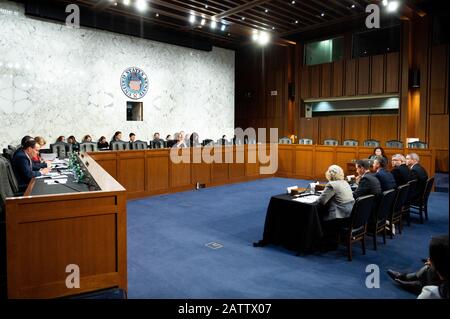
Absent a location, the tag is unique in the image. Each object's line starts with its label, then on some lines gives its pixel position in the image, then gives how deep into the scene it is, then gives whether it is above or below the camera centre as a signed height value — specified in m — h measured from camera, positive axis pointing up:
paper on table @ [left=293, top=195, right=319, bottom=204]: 4.19 -0.65
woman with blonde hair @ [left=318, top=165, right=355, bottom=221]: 4.05 -0.59
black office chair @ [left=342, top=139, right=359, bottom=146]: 10.31 +0.11
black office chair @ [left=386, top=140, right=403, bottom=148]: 9.43 +0.07
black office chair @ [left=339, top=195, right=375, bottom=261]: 3.87 -0.87
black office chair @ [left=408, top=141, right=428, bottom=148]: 9.02 +0.07
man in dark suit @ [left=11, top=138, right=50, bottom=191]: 4.65 -0.31
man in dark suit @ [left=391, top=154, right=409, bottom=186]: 5.28 -0.41
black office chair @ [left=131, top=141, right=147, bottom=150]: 8.70 +0.01
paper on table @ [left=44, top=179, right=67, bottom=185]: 4.09 -0.43
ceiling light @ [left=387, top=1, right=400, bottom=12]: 8.01 +3.35
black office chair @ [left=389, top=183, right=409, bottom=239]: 4.68 -0.83
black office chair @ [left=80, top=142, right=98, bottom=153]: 8.14 -0.02
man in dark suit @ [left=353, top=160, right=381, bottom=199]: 4.24 -0.48
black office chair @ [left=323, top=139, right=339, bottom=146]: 10.43 +0.14
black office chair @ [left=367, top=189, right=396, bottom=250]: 4.30 -0.86
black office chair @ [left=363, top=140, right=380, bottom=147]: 10.09 +0.11
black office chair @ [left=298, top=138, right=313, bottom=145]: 10.65 +0.15
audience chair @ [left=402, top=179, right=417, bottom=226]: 5.25 -0.80
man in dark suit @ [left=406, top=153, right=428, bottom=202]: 5.49 -0.49
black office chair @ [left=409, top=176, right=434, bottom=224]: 5.59 -0.89
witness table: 4.08 -0.98
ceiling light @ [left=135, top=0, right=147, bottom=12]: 8.68 +3.64
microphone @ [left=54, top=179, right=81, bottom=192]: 3.40 -0.43
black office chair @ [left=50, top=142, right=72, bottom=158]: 8.00 -0.06
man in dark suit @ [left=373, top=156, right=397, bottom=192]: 4.60 -0.38
